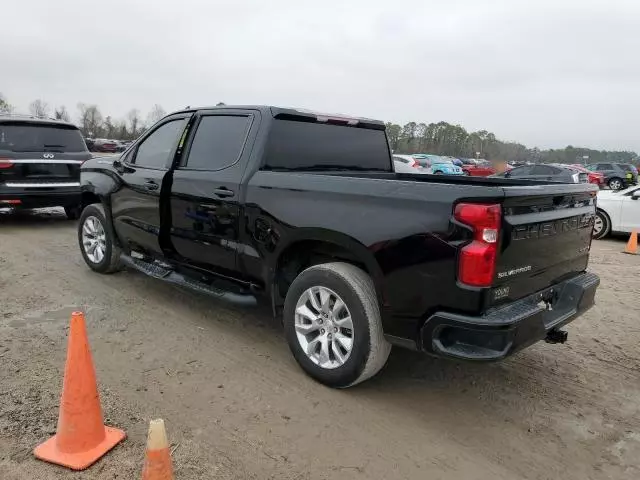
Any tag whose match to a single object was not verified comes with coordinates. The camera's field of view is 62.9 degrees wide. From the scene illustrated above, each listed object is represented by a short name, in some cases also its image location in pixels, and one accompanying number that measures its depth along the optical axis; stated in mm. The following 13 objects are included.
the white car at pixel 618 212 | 10219
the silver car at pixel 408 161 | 22475
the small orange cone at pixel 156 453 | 2171
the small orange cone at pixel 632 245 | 8958
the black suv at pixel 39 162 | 8444
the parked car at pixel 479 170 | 30047
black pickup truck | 2857
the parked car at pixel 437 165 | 26891
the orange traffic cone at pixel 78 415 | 2586
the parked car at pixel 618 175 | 29484
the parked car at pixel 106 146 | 46441
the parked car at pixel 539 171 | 18652
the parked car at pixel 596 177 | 25664
